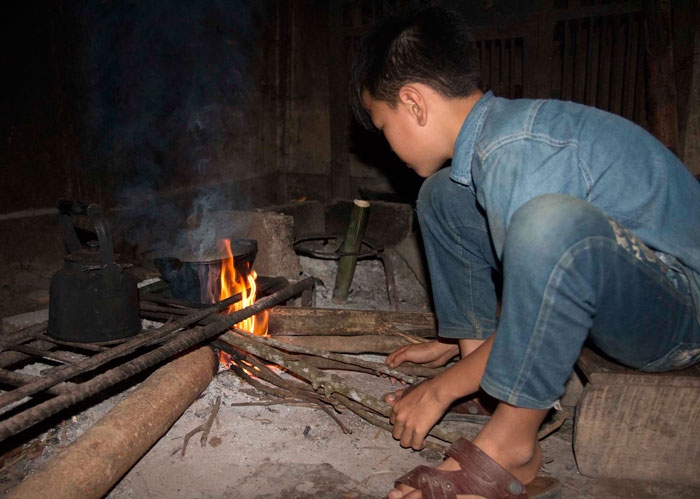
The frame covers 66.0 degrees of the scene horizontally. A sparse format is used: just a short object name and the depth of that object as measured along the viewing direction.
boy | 1.55
